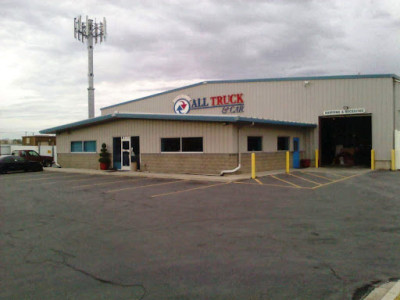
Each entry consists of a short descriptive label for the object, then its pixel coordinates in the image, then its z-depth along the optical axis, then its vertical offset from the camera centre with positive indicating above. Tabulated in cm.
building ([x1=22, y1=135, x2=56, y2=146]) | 5000 +142
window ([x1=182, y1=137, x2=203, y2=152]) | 1956 +20
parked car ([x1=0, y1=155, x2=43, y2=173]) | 2356 -107
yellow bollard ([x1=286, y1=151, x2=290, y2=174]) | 1915 -93
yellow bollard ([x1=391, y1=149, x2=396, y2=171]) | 2172 -106
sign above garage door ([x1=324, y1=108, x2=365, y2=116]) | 2316 +244
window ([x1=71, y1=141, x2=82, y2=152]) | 2686 +23
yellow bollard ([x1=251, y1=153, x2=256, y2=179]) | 1703 -120
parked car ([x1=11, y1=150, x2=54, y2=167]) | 2856 -66
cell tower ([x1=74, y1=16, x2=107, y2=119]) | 4259 +1514
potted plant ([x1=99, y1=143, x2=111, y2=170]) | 2372 -74
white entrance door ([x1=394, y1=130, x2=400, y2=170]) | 2186 -18
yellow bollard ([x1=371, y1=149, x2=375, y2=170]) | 2247 -91
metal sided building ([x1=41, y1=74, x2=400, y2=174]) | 1916 +127
